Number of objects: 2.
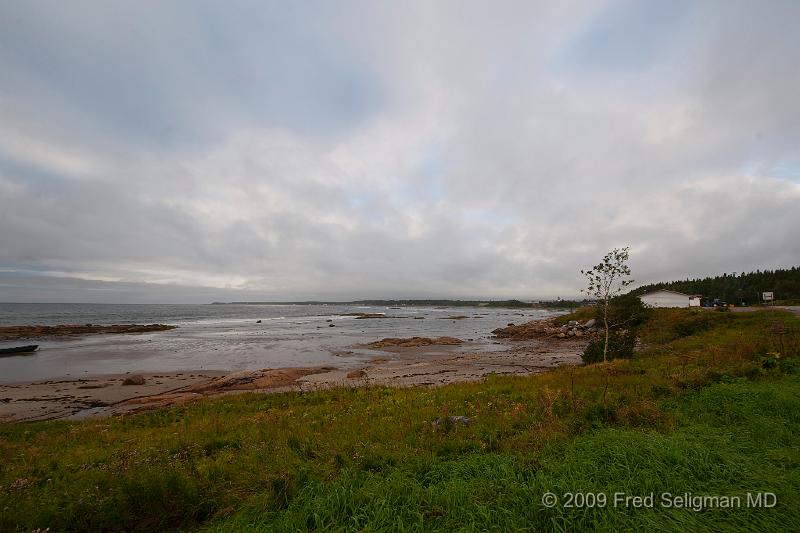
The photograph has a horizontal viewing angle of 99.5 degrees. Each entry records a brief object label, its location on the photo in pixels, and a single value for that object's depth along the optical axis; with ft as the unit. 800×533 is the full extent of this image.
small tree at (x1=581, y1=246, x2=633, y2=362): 55.16
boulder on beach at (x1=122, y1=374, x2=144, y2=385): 72.73
